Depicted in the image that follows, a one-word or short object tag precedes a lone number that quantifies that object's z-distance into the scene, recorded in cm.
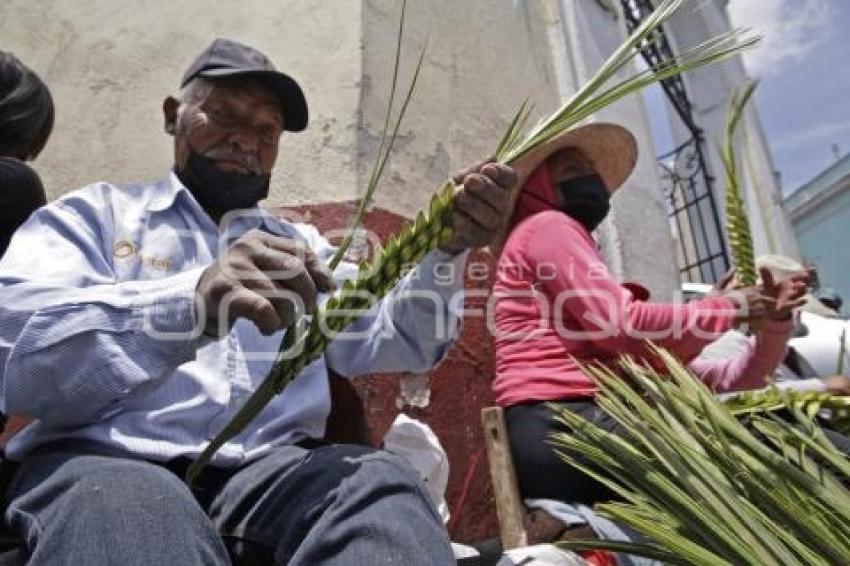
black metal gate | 700
